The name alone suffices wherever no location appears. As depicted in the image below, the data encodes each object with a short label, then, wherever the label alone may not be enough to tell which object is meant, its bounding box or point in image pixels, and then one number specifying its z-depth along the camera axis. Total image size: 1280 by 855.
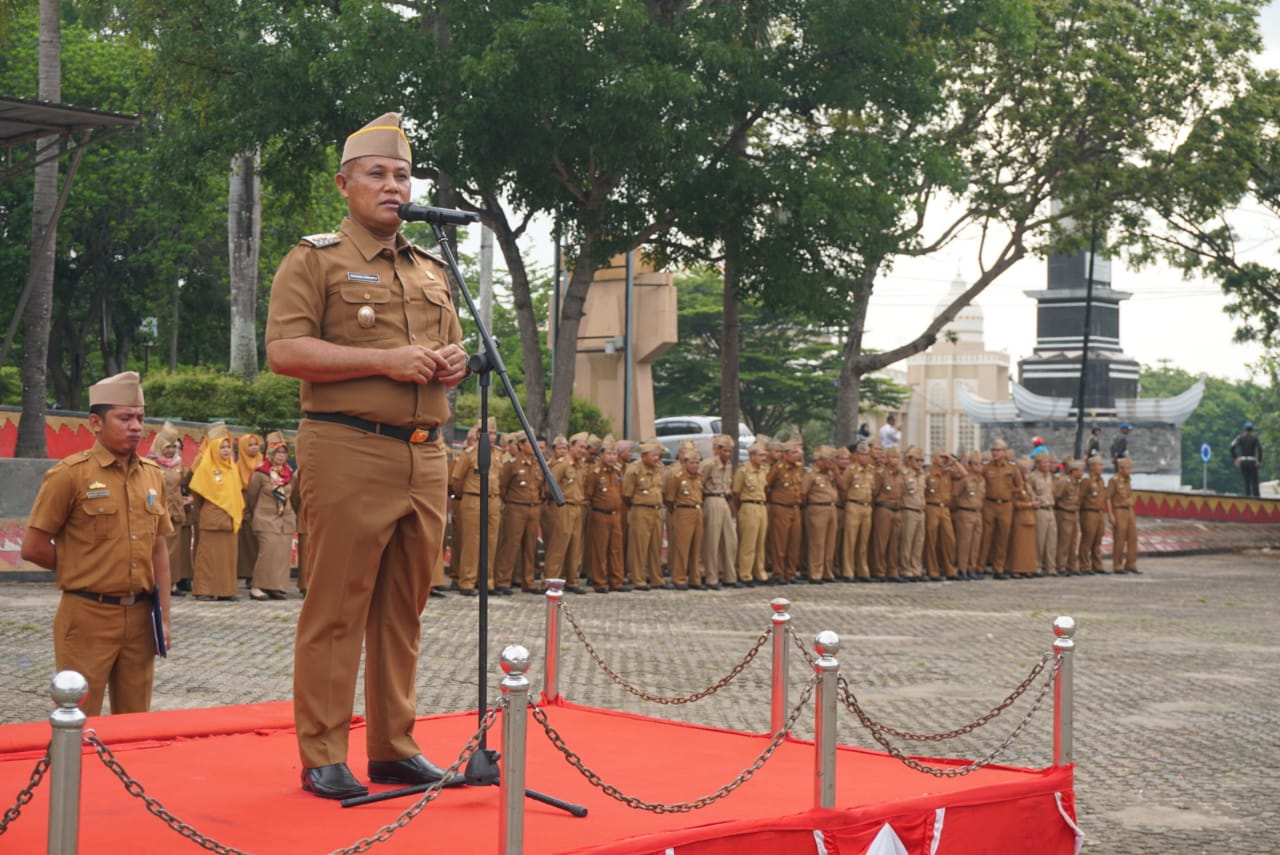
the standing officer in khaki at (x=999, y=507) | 25.95
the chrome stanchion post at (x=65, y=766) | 3.93
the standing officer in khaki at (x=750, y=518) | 22.05
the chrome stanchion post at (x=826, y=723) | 5.57
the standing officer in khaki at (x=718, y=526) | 21.64
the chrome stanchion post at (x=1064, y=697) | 6.79
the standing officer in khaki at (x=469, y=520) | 18.06
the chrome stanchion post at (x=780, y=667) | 7.30
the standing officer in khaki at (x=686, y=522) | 21.11
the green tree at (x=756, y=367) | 54.78
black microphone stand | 5.16
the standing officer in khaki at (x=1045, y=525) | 26.66
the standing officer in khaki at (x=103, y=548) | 6.63
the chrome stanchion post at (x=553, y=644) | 8.04
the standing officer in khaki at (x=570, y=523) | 19.45
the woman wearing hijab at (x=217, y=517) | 16.88
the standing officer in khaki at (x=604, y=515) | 20.19
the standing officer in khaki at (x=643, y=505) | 20.52
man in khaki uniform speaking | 5.18
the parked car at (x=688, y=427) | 43.41
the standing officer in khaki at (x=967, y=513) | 25.22
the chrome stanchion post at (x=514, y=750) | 4.46
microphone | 5.19
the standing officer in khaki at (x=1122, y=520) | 27.64
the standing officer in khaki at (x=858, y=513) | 23.45
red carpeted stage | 4.88
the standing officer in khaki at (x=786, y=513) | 22.61
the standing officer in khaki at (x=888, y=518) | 24.00
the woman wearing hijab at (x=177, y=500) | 16.05
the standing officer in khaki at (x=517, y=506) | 19.12
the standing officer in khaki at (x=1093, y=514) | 27.47
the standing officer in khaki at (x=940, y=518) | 24.77
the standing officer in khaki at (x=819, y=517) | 22.83
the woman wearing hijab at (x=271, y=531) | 17.44
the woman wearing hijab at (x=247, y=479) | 17.84
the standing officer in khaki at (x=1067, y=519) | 27.19
